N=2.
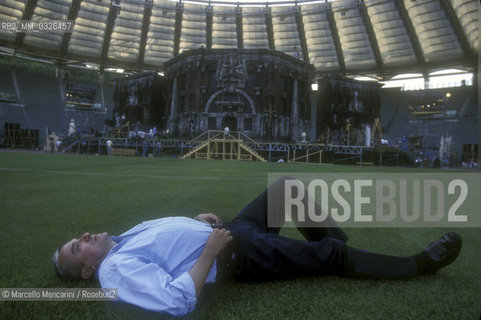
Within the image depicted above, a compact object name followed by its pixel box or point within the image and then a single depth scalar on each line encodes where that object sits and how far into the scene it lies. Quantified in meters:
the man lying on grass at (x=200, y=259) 1.76
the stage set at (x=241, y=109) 26.36
